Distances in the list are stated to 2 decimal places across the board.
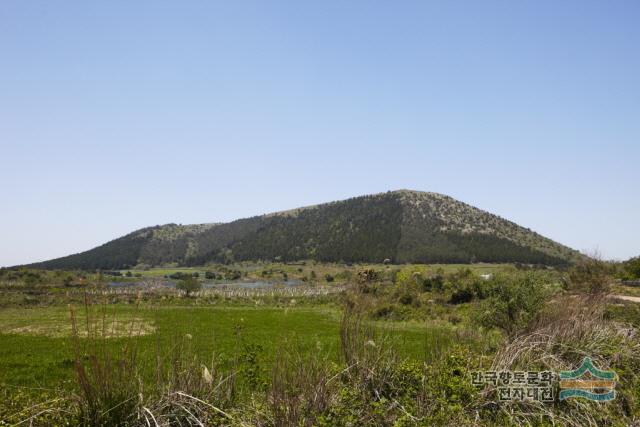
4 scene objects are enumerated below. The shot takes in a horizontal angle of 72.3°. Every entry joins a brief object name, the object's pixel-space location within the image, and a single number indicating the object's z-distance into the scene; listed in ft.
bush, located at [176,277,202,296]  166.30
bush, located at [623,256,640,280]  125.49
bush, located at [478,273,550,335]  51.31
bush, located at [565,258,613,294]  57.11
